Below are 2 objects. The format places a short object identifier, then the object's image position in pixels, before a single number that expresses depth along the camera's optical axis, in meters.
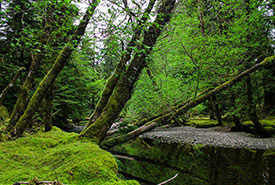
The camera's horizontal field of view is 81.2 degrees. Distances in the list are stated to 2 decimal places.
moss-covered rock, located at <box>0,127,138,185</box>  1.68
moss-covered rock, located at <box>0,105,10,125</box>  8.26
